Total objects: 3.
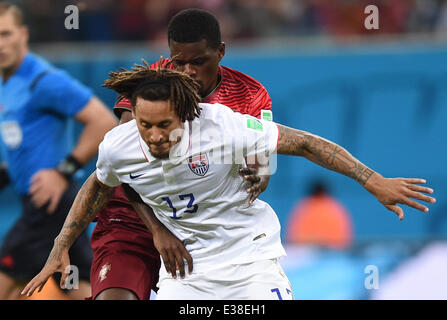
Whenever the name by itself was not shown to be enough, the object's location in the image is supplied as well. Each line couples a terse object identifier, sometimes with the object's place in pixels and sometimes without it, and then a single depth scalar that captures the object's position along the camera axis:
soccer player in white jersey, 8.57
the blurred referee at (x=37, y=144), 12.81
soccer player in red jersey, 9.59
